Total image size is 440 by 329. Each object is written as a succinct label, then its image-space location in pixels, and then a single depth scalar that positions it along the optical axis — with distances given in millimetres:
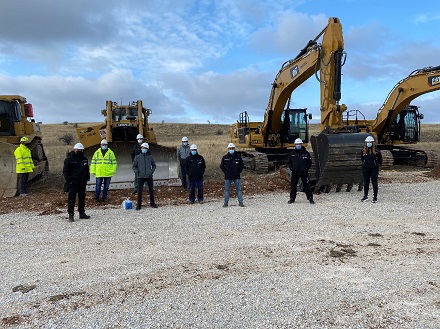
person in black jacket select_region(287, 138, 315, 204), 10008
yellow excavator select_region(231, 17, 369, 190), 11062
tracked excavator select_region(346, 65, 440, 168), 16891
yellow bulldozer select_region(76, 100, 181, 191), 12734
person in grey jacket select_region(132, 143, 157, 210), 9789
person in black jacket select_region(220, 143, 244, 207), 10039
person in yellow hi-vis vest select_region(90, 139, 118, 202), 10594
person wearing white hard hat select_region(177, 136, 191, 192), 12003
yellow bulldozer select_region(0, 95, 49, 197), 12078
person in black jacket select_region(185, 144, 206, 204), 10242
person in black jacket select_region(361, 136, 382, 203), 10044
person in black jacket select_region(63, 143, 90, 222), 8448
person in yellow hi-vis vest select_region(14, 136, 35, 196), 11445
